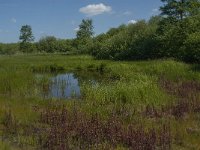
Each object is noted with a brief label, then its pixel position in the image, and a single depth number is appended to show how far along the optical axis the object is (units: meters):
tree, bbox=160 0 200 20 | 25.27
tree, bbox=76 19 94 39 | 63.98
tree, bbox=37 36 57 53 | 76.95
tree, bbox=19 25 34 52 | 67.31
